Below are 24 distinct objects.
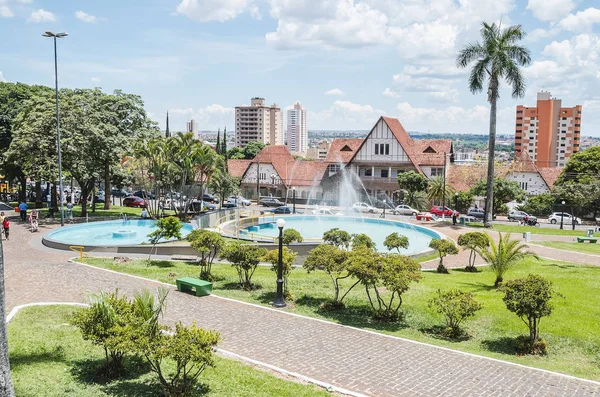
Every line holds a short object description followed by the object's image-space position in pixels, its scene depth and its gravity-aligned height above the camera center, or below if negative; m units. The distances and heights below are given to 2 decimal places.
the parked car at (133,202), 53.53 -3.80
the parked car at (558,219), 49.81 -4.24
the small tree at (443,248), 21.30 -3.15
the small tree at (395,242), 22.14 -3.04
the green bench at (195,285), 16.34 -3.81
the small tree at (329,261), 15.14 -2.72
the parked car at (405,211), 52.03 -3.91
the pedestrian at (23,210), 35.00 -3.22
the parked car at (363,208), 53.29 -3.89
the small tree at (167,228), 21.56 -2.62
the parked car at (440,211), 50.56 -3.81
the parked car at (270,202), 62.33 -4.03
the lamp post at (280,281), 15.34 -3.34
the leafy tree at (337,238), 22.81 -3.00
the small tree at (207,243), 18.72 -2.78
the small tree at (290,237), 23.92 -3.15
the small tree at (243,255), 17.06 -2.88
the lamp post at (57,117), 30.33 +2.83
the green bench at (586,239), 32.22 -4.00
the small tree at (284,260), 16.20 -2.89
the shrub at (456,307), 12.83 -3.39
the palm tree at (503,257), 18.30 -3.00
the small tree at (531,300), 11.95 -2.96
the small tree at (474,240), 20.67 -2.72
